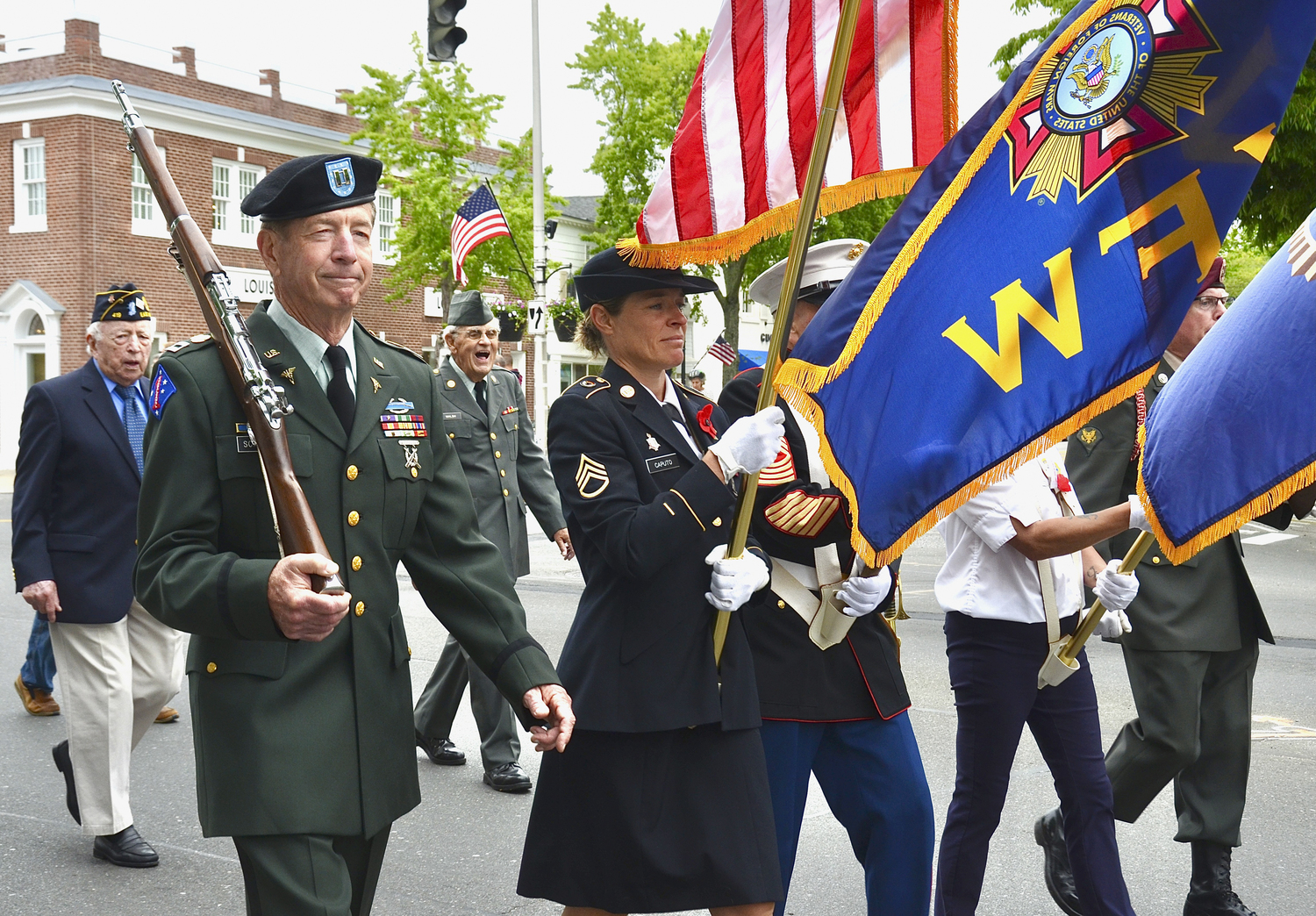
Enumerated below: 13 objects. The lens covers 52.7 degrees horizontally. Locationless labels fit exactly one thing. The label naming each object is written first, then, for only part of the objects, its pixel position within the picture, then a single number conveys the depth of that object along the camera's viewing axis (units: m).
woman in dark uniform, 3.12
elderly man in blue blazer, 5.24
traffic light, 9.41
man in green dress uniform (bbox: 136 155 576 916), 2.60
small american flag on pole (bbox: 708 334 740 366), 19.62
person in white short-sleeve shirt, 3.77
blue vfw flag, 2.94
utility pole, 20.23
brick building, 28.92
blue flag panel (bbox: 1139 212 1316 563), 2.70
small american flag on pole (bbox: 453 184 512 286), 15.35
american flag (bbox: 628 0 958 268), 3.77
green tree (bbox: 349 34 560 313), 29.25
